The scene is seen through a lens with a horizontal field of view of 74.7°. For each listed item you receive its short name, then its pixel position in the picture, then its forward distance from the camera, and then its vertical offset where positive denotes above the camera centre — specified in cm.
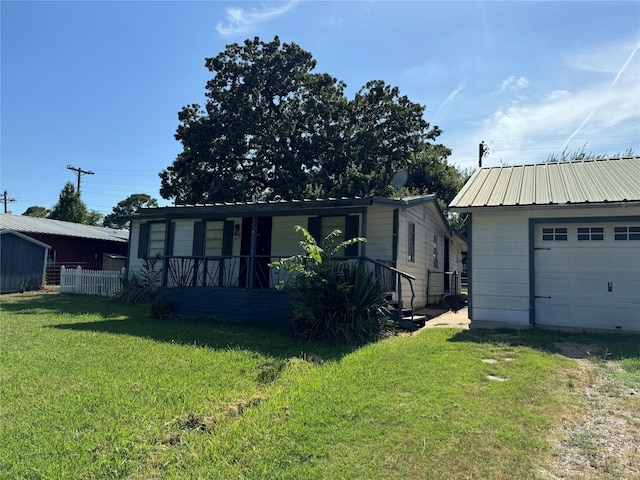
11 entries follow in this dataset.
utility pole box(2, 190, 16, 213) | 4934 +753
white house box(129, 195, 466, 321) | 981 +89
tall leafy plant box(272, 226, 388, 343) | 756 -45
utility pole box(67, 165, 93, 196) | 3568 +817
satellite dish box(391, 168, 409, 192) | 1264 +298
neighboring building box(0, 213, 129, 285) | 2141 +147
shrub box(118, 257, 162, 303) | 1422 -55
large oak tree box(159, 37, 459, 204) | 2244 +784
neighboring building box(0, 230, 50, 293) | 1805 +10
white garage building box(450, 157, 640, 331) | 814 +64
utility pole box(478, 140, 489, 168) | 2653 +830
